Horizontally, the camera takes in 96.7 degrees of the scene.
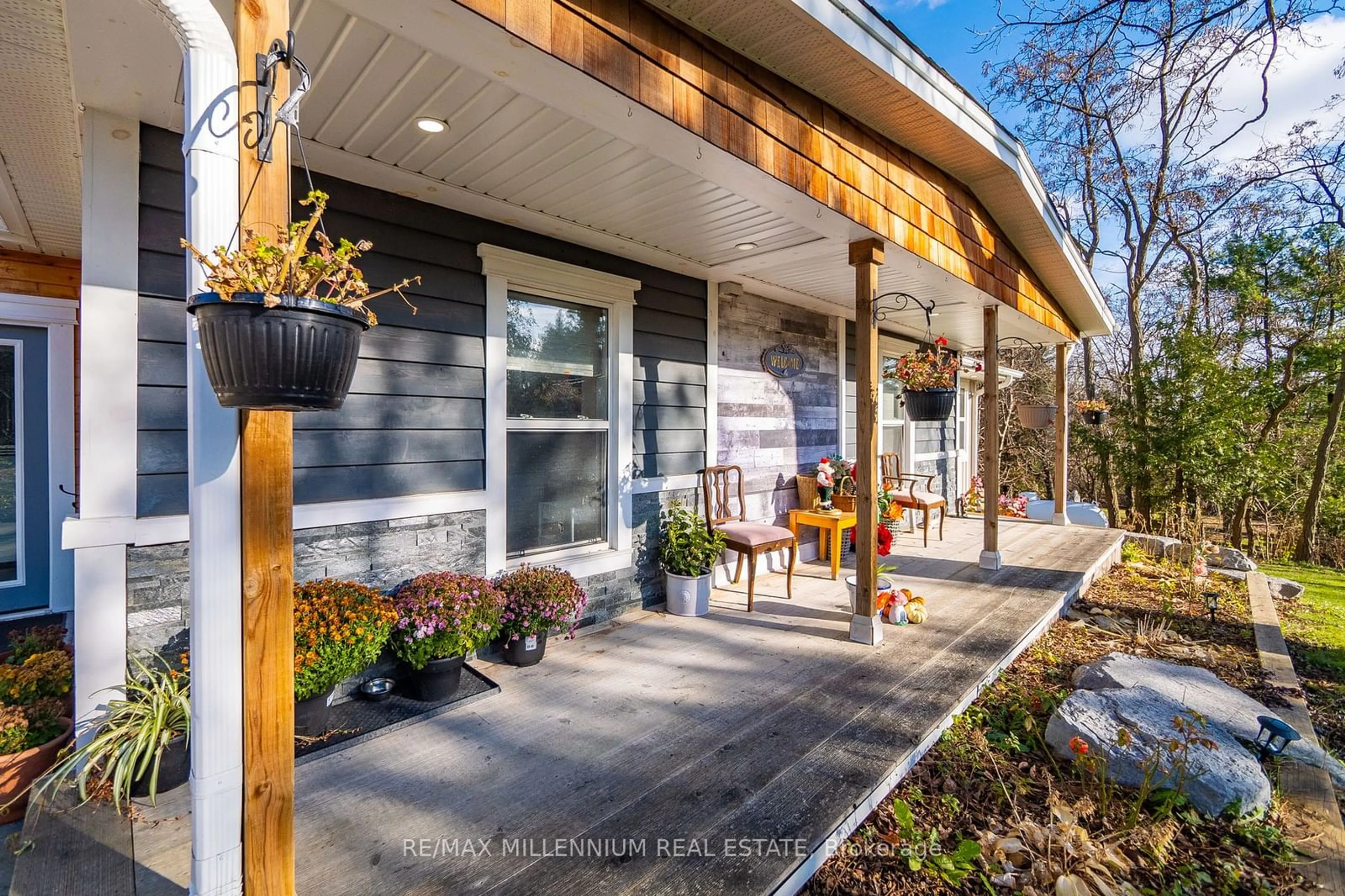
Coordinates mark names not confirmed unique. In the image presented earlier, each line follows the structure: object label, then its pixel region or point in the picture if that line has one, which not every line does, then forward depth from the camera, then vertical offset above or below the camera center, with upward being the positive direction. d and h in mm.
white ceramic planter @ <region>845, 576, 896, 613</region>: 3440 -853
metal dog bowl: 2543 -1034
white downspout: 1167 -147
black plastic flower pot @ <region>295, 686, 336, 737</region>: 2152 -983
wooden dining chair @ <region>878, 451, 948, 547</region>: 5711 -468
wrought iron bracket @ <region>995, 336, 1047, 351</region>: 5969 +1086
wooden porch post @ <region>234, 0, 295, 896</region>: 1187 -273
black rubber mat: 2186 -1083
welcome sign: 4758 +697
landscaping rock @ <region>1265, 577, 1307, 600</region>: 5105 -1243
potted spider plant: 1839 -943
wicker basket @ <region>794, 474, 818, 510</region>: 4984 -370
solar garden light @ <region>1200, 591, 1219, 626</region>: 4055 -1074
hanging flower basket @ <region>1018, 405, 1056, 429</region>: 6551 +338
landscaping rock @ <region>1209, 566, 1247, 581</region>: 5340 -1158
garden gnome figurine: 4848 -304
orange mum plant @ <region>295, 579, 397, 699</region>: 2072 -664
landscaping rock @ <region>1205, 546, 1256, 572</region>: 5664 -1103
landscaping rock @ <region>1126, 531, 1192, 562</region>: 5906 -1034
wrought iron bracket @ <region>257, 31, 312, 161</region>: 1176 +706
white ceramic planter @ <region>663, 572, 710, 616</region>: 3691 -917
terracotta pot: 1870 -1028
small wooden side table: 4605 -585
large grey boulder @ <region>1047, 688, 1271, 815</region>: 2018 -1108
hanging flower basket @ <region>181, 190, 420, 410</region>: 1043 +223
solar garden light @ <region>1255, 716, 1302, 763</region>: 2232 -1109
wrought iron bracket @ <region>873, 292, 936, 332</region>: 4545 +1279
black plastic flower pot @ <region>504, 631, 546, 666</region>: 2879 -982
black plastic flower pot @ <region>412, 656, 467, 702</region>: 2502 -981
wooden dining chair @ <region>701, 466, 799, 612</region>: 3803 -531
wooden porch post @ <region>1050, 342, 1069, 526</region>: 6484 +107
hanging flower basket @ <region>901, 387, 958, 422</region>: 3928 +291
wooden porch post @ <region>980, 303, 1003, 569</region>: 4664 +45
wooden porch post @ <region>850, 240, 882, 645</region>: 3197 -91
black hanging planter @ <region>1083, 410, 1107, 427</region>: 6832 +334
